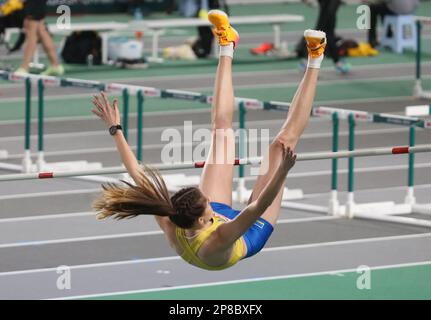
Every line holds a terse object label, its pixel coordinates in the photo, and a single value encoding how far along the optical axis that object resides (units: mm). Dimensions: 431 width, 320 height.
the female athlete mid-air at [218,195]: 8211
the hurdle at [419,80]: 18719
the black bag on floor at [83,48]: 22250
